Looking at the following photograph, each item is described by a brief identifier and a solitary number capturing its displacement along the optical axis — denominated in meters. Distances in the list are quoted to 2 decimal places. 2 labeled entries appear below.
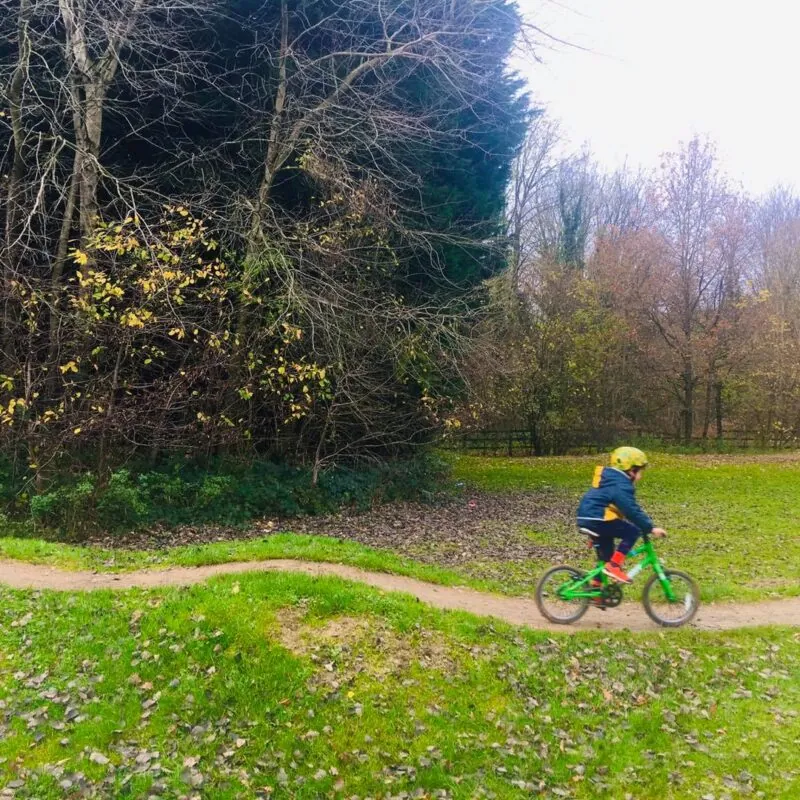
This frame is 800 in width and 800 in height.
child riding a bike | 7.18
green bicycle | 7.48
